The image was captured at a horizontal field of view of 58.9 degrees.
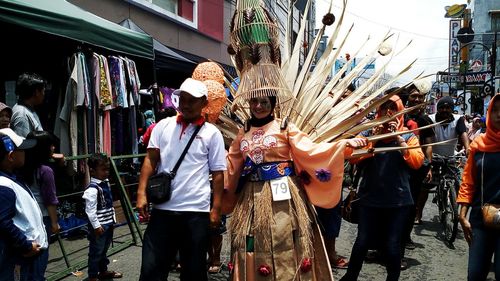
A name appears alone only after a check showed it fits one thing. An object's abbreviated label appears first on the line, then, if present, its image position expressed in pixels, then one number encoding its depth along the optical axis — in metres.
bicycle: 5.53
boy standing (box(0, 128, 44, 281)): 2.47
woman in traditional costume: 2.96
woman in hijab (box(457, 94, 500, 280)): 2.91
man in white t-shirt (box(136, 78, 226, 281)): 3.02
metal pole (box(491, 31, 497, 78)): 18.45
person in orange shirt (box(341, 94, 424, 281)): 3.57
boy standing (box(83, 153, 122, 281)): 3.91
